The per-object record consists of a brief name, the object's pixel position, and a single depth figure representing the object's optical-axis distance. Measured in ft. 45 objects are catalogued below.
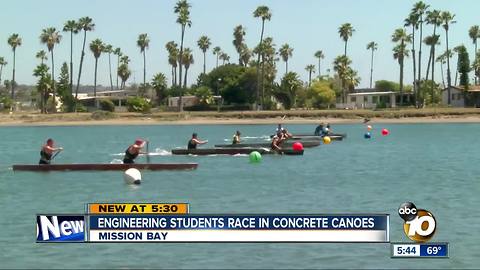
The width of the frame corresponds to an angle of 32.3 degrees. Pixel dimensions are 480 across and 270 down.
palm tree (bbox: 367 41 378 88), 638.94
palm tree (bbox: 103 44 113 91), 503.61
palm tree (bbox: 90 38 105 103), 488.02
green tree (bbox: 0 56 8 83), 593.01
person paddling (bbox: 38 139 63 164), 119.55
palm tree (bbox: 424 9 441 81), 406.48
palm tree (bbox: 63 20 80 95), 446.60
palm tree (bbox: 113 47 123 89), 619.83
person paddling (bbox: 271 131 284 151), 149.28
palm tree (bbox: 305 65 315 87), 643.86
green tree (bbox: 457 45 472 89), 370.12
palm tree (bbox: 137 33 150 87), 550.77
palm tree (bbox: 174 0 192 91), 416.67
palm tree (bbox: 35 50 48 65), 502.75
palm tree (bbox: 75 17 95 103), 447.83
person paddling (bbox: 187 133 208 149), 153.07
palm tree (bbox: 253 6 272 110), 414.41
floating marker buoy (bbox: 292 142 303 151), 154.30
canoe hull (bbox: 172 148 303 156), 152.25
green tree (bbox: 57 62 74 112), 428.97
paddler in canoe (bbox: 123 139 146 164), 117.60
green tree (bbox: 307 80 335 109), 428.15
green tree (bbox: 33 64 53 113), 421.59
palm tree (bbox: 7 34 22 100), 514.89
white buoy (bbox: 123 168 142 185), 106.22
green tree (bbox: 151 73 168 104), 464.24
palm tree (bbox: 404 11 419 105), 404.14
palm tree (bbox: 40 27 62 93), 456.04
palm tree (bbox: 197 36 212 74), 542.16
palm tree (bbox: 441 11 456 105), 418.06
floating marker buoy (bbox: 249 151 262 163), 140.42
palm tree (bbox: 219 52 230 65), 636.48
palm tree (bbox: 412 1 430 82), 403.95
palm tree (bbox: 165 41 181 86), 511.40
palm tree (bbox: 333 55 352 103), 468.34
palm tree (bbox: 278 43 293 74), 564.71
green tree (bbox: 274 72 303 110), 422.41
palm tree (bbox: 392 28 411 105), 454.40
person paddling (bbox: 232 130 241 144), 163.02
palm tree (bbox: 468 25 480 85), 526.16
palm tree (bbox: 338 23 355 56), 478.18
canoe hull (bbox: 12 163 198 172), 120.06
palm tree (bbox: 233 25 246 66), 511.40
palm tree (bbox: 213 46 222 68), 631.73
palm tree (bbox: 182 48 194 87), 493.77
